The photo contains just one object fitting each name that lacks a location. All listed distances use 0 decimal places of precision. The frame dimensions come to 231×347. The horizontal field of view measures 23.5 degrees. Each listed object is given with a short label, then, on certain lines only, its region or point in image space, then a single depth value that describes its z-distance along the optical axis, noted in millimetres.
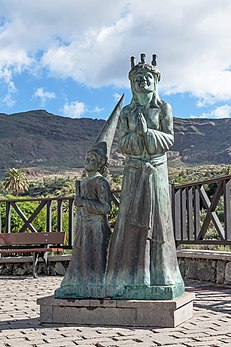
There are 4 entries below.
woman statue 5480
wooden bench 11172
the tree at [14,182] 45500
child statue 5691
